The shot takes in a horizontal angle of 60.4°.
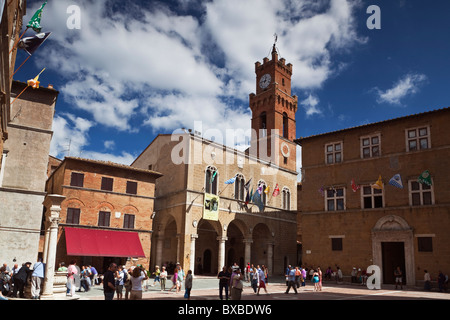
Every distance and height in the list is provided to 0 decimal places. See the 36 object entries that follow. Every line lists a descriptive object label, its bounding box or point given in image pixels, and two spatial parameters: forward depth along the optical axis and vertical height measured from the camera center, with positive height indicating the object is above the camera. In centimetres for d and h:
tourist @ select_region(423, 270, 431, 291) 2269 -182
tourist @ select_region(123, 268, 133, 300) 1463 -157
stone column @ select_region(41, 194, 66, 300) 1490 -1
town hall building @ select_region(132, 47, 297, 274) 3250 +333
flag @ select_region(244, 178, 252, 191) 3514 +537
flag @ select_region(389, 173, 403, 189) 2506 +434
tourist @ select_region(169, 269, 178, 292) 2013 -182
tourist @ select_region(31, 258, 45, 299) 1426 -145
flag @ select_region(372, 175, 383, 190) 2580 +423
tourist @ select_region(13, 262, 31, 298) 1510 -159
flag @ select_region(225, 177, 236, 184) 3294 +531
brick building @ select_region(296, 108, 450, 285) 2441 +350
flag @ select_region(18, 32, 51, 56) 1512 +756
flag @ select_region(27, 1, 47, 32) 1525 +842
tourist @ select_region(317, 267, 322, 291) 2198 -199
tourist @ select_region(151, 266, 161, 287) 2389 -196
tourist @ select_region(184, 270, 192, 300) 1636 -159
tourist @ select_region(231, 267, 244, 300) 1449 -154
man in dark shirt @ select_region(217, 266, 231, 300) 1576 -134
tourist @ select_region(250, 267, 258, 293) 2018 -182
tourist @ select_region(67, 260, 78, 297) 1686 -176
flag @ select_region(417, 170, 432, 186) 2428 +445
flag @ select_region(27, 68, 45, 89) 1643 +660
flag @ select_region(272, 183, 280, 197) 3799 +519
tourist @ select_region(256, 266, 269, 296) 1988 -170
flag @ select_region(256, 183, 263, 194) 3583 +510
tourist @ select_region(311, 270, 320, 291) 2166 -169
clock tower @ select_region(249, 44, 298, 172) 4875 +1742
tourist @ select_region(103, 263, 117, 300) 1112 -122
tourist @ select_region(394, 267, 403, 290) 2325 -151
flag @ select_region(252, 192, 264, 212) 3553 +417
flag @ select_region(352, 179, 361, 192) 2758 +432
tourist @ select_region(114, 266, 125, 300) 1522 -156
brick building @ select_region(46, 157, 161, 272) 2673 +210
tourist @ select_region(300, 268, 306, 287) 2370 -165
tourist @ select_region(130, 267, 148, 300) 1084 -120
